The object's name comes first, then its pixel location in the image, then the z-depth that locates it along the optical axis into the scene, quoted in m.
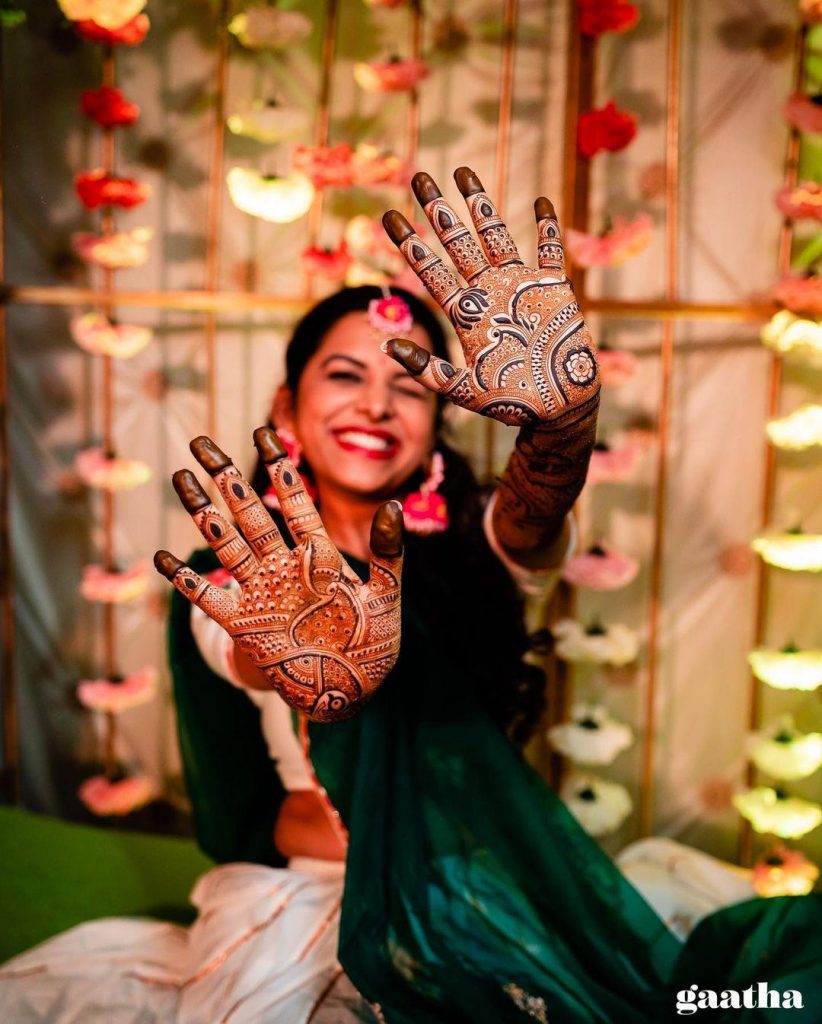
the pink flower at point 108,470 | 1.87
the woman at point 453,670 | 0.81
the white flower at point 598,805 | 1.78
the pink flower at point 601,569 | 1.68
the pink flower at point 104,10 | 1.61
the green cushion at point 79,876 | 1.51
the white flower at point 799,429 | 1.61
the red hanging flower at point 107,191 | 1.76
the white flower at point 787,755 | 1.69
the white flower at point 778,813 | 1.69
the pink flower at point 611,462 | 1.66
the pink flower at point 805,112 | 1.55
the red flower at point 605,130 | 1.61
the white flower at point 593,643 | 1.73
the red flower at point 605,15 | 1.62
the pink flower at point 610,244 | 1.61
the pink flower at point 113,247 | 1.78
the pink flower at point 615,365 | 1.67
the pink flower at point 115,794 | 1.98
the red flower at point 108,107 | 1.76
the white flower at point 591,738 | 1.76
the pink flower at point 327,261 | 1.72
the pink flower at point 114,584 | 1.88
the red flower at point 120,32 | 1.72
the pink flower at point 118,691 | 1.91
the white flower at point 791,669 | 1.64
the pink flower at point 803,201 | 1.59
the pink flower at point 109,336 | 1.82
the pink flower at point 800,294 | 1.60
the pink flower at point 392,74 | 1.71
